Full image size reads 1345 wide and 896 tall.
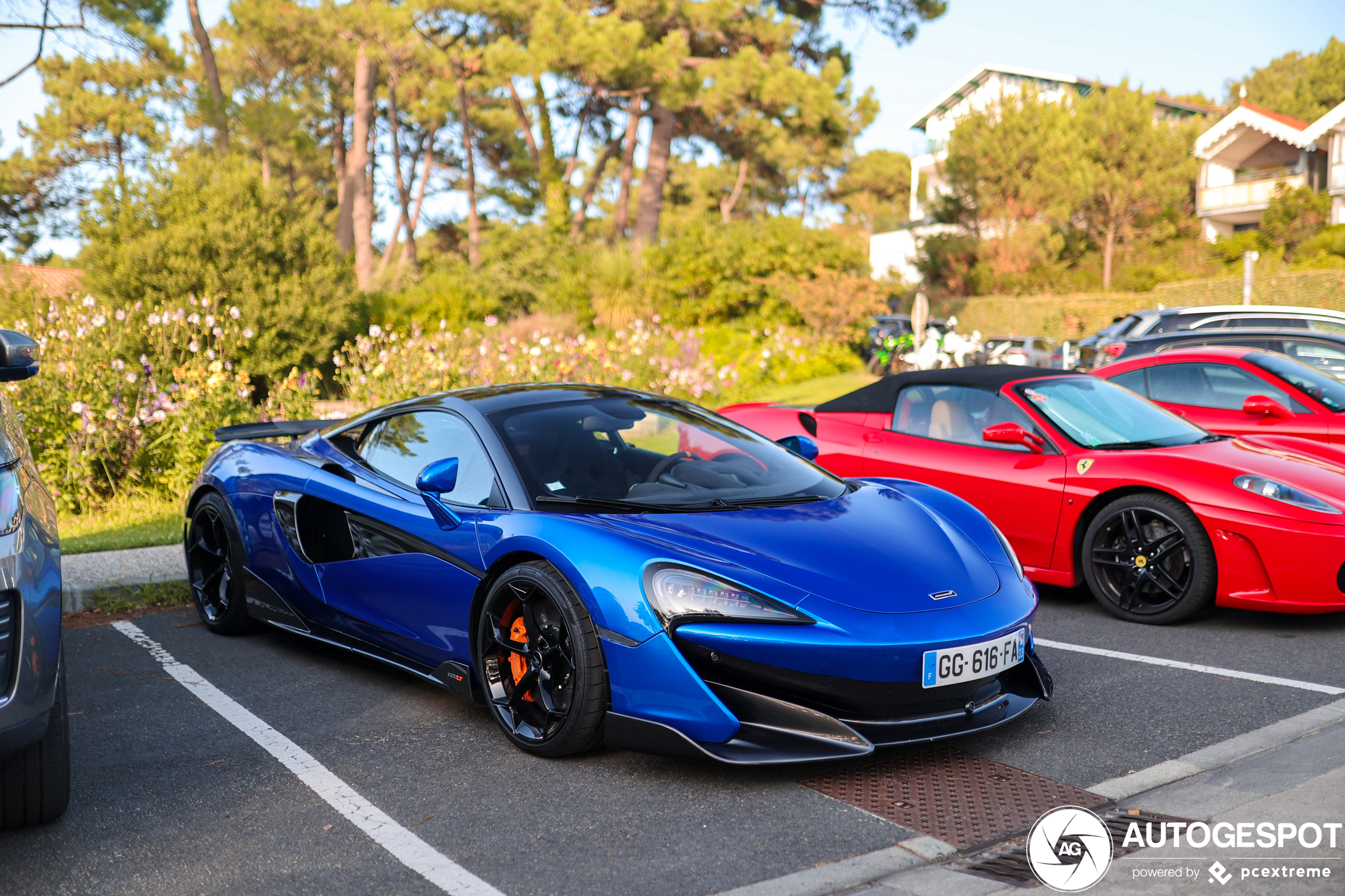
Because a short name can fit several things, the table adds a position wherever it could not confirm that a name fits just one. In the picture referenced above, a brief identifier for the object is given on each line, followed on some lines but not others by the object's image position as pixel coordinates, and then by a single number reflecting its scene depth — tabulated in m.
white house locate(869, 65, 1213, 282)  44.94
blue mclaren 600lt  3.32
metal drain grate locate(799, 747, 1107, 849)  3.10
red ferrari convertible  5.18
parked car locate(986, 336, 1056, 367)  23.62
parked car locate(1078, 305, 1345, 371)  13.84
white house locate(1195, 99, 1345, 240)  38.03
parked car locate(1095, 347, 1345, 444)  7.23
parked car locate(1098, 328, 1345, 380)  9.38
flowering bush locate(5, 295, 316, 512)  8.21
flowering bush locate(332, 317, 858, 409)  10.39
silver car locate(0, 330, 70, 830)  2.68
